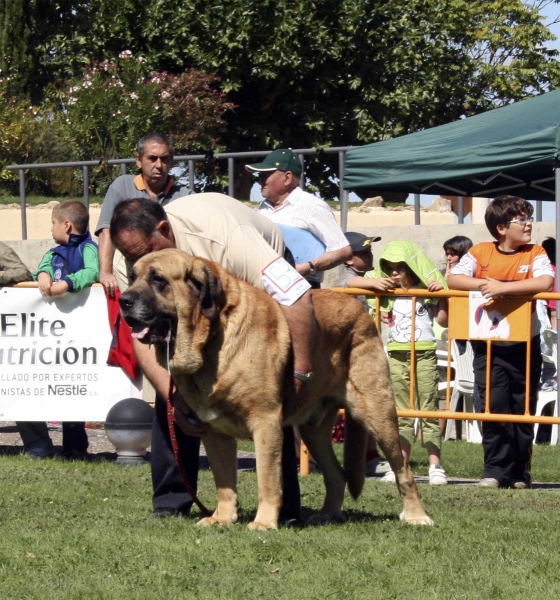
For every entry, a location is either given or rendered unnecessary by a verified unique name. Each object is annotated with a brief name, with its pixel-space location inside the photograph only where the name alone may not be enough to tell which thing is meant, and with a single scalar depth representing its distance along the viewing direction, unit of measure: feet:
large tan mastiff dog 28.33
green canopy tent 55.93
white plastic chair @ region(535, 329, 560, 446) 58.41
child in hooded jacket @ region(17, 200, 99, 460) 51.97
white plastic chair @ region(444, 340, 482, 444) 60.11
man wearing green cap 45.66
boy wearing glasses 45.47
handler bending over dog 29.39
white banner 52.07
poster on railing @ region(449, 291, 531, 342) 45.52
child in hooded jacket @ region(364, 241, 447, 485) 48.67
